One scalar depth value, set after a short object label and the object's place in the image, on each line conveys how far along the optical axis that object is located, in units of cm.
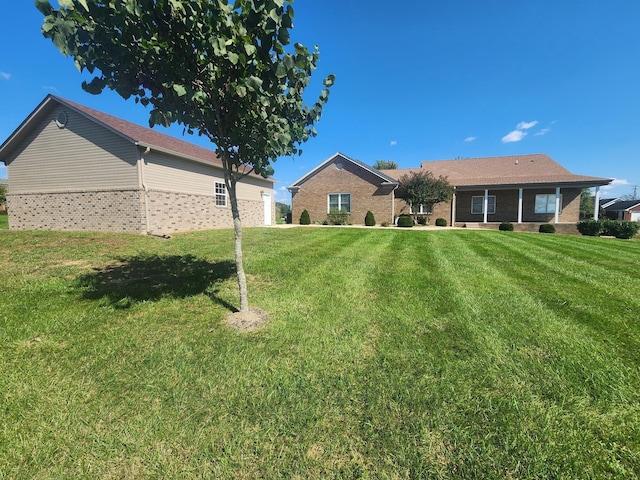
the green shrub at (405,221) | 2039
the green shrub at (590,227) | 1656
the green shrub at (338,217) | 2267
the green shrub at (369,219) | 2150
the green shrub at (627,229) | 1538
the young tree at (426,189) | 1997
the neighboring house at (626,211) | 4694
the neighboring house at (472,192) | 2094
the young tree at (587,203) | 4701
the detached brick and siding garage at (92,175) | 1214
